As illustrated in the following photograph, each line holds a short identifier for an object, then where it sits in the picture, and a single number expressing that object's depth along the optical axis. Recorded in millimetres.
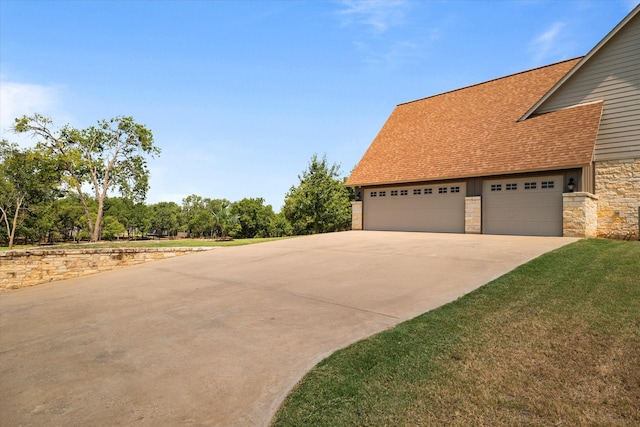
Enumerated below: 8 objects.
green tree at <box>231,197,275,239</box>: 42438
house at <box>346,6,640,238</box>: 13797
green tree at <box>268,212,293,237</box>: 43344
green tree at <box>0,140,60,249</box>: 28891
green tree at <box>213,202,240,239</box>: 37500
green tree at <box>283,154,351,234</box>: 33938
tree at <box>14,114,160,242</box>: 28359
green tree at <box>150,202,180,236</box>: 80062
